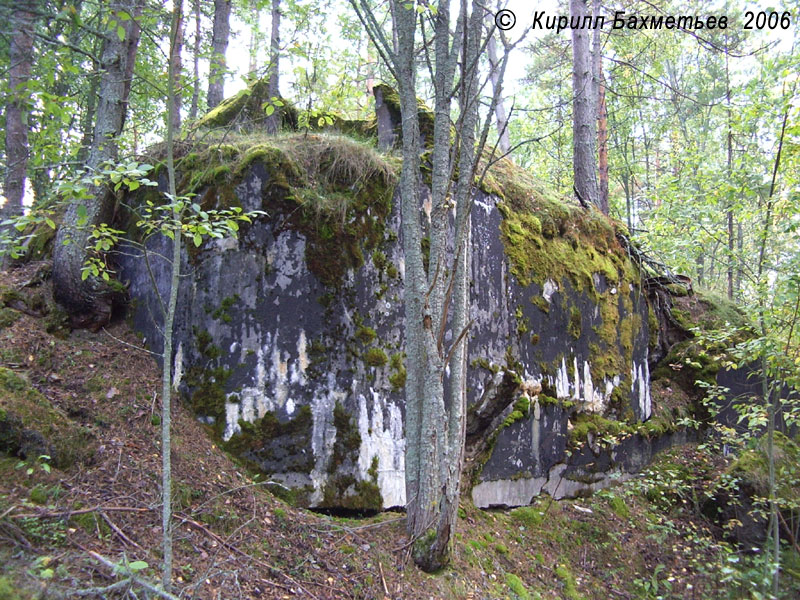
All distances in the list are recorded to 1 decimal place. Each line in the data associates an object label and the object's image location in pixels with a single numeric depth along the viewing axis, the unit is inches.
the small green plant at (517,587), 169.5
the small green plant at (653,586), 201.9
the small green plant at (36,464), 126.3
